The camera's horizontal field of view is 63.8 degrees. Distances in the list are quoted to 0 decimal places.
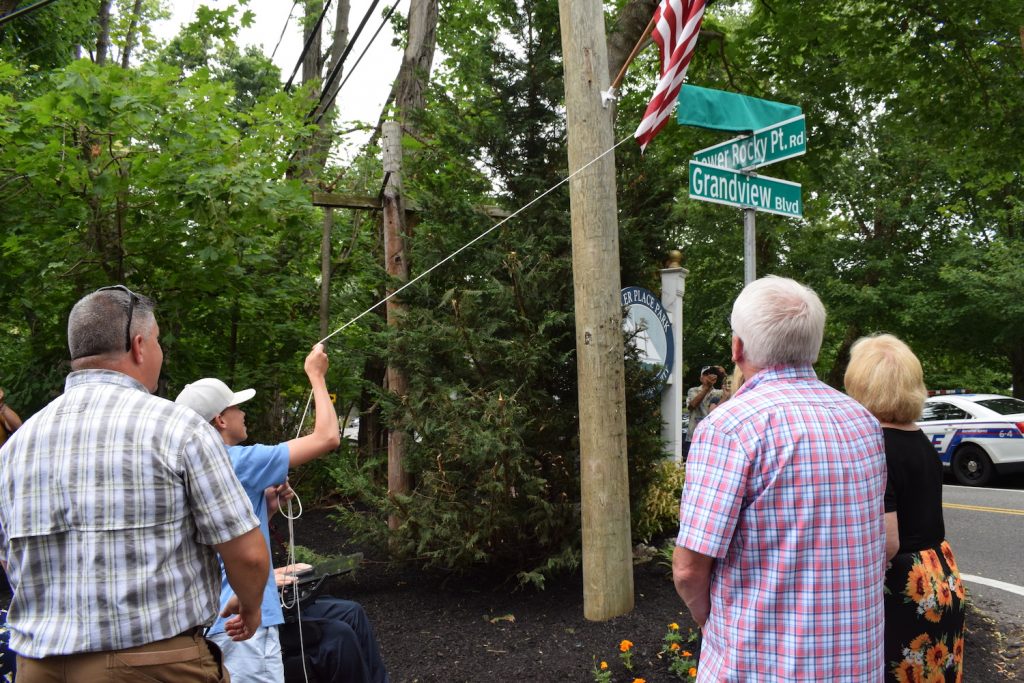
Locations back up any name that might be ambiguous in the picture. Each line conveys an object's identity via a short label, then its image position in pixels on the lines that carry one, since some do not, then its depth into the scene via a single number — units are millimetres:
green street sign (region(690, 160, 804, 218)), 4773
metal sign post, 4480
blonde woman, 2703
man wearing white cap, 2916
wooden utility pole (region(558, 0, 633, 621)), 4516
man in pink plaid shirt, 1973
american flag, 4562
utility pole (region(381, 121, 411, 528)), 5500
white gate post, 7191
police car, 13219
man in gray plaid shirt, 1941
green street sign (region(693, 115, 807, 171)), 4910
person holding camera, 9492
